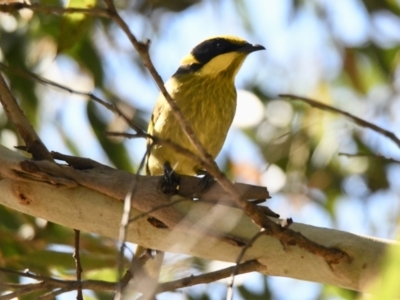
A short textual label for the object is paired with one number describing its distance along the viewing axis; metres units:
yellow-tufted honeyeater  7.06
